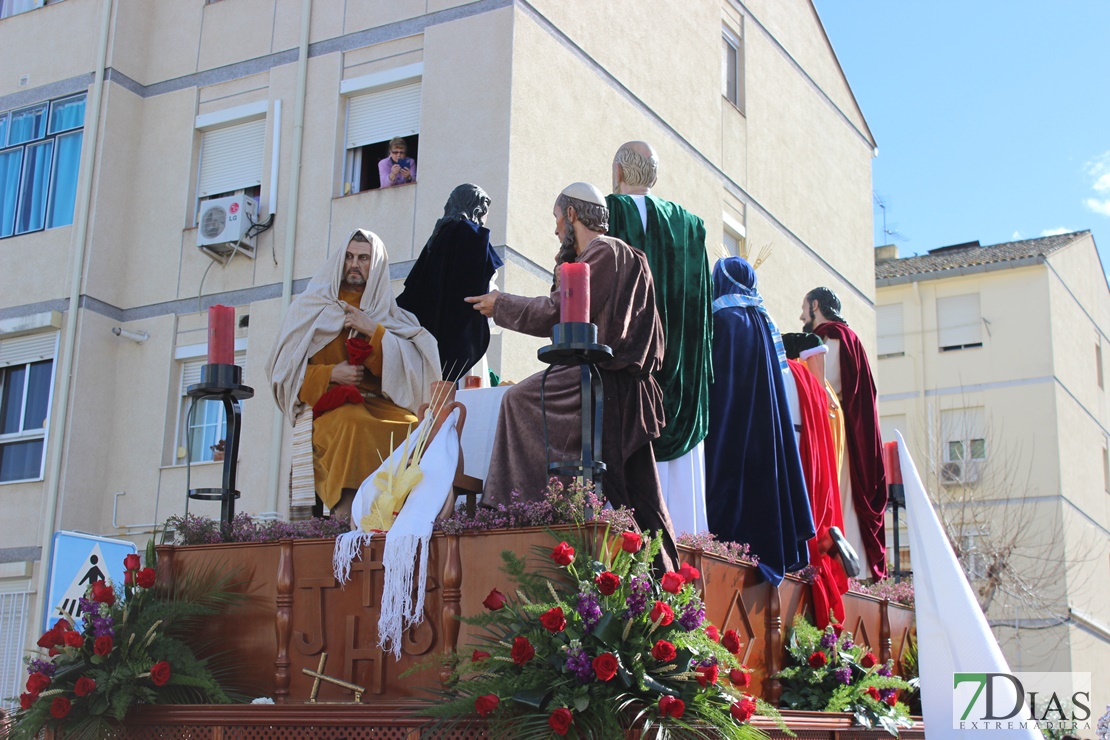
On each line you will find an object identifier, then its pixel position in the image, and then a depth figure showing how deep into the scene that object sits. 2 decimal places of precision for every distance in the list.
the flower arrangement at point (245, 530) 5.96
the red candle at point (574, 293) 5.44
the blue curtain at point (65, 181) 15.88
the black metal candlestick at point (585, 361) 5.36
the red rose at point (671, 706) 4.64
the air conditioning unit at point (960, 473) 27.00
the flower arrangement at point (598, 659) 4.66
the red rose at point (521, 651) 4.71
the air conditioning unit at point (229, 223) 14.99
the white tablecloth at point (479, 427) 6.68
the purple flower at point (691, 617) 4.98
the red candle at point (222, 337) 6.74
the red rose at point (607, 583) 4.82
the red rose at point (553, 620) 4.69
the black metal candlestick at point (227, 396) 6.56
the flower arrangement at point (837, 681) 6.43
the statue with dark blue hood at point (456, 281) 7.81
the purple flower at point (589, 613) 4.83
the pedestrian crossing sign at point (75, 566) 9.57
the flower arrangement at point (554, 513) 5.18
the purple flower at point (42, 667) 5.66
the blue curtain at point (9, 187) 16.48
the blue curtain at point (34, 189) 16.11
